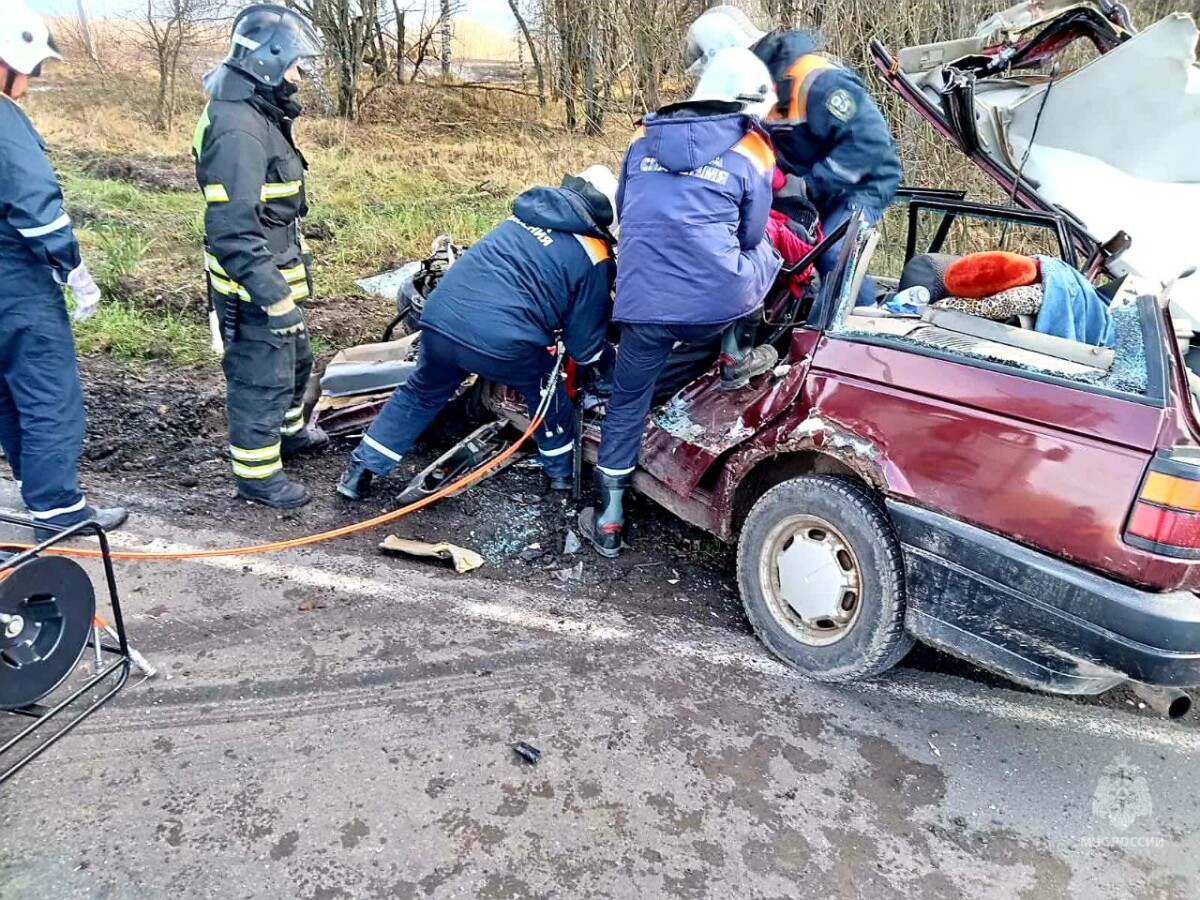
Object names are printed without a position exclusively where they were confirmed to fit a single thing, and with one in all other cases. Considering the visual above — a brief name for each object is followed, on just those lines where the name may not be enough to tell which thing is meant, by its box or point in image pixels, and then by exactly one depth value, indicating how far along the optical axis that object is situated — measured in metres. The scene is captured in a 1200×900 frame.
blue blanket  2.77
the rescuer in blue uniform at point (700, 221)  3.10
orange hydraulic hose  3.58
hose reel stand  2.01
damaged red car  2.21
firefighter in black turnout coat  3.62
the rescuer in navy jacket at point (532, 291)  3.60
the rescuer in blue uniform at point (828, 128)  4.05
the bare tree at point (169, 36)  15.34
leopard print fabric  2.82
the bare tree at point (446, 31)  18.88
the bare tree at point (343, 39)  17.05
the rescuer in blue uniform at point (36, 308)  3.31
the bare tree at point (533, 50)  14.43
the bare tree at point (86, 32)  17.00
